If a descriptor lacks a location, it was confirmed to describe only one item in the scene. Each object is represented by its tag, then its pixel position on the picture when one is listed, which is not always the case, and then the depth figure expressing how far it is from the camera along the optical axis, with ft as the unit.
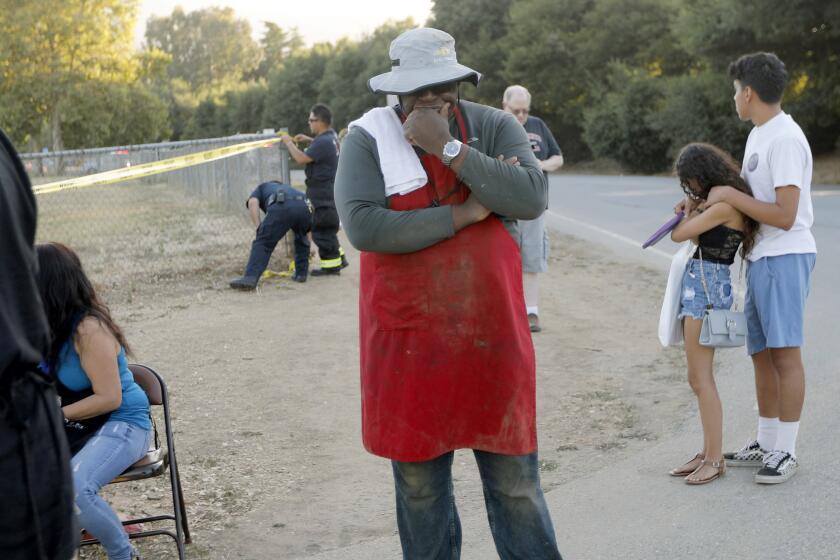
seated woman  12.98
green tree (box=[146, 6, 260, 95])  538.06
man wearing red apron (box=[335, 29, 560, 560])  10.18
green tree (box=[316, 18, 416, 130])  237.45
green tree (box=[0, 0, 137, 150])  172.35
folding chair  13.71
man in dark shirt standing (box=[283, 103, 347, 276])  38.81
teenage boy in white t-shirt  15.38
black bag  13.39
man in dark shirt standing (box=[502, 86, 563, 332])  27.40
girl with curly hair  15.79
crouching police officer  37.09
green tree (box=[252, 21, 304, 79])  506.89
